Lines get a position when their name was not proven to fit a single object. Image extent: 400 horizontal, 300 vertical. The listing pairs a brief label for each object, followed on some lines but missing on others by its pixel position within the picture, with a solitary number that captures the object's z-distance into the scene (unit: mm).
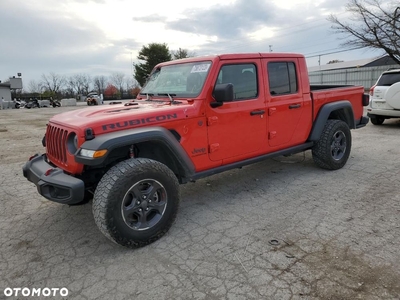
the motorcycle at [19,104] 40125
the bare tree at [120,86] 79938
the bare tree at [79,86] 75188
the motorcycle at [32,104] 38312
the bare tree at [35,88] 76562
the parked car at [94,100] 34125
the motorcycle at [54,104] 38694
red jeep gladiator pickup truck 2740
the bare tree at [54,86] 74312
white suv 8172
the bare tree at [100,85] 75531
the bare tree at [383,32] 21562
